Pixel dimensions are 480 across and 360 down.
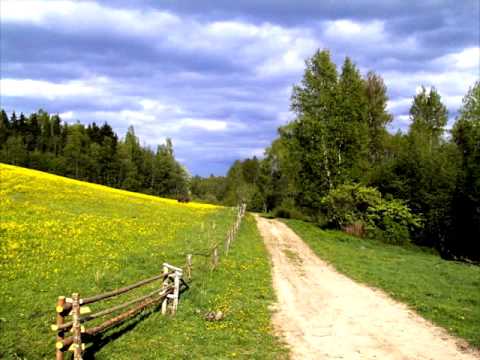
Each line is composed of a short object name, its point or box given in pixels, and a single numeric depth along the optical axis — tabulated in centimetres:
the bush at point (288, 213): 7502
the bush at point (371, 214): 4556
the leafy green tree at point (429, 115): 5994
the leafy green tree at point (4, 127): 12434
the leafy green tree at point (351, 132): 4678
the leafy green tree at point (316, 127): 4734
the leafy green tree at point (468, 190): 4109
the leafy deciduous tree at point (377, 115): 5859
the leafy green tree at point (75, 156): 12281
